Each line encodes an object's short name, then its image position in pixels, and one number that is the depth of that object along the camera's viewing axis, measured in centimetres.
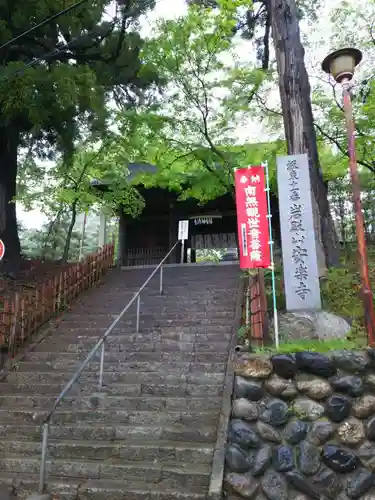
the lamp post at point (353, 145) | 486
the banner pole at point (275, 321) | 533
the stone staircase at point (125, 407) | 448
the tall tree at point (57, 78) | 956
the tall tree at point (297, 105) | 868
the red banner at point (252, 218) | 602
